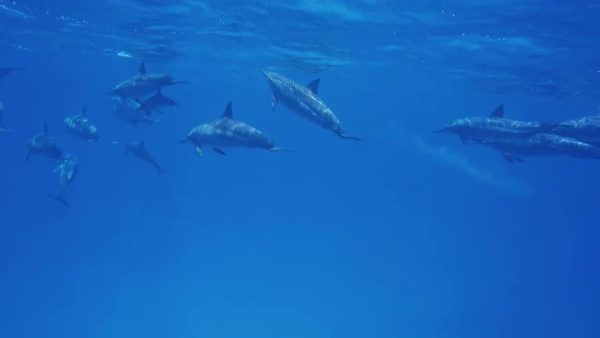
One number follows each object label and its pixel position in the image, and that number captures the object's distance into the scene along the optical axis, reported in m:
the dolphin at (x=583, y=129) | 13.66
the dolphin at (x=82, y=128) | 15.74
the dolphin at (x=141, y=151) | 18.79
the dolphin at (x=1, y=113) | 16.62
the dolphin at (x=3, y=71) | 16.33
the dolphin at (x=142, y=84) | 13.99
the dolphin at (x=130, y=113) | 17.58
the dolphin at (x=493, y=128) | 13.66
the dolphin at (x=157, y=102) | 13.45
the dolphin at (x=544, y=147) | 13.31
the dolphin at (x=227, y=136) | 9.94
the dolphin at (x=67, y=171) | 15.67
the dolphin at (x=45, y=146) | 14.66
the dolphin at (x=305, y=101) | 10.10
